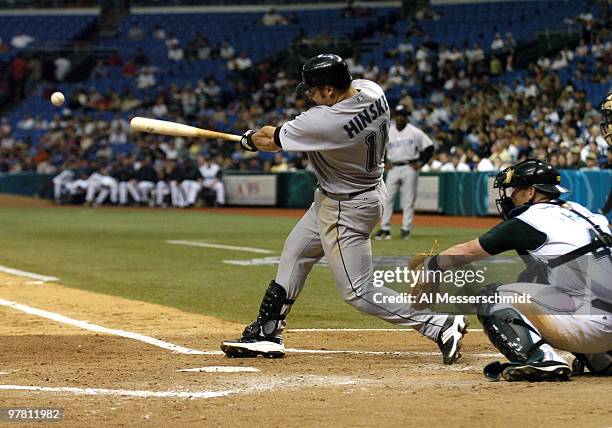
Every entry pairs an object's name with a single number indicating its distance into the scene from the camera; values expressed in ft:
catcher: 37.24
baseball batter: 42.37
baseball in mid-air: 65.51
